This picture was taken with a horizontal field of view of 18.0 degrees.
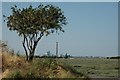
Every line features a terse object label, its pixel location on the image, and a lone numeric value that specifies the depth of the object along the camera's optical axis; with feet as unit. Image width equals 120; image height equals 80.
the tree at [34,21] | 67.92
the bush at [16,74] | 47.47
